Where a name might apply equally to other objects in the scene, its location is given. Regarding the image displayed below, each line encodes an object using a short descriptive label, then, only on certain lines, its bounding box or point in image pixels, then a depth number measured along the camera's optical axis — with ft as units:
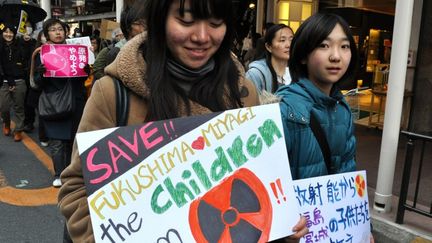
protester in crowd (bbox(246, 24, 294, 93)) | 11.36
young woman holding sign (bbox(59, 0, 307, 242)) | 4.05
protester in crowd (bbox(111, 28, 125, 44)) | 19.97
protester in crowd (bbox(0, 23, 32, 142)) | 22.39
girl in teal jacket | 6.15
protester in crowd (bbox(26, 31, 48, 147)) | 18.87
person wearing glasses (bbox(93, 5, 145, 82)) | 12.60
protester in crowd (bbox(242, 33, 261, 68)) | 25.70
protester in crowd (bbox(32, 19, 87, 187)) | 15.74
